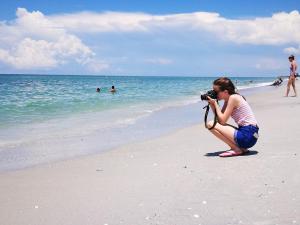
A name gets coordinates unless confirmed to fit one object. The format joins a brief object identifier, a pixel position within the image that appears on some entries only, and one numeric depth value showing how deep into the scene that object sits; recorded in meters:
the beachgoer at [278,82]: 33.66
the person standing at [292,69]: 13.98
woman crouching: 4.82
